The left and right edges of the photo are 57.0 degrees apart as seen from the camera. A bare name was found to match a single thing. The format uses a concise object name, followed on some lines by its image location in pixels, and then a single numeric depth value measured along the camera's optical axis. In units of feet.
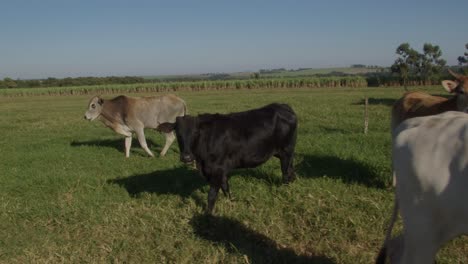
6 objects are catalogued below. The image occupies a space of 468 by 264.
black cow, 21.15
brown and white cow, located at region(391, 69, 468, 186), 22.22
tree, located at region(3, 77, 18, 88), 281.82
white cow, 8.61
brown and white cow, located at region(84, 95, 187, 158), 39.75
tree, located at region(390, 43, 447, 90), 193.93
